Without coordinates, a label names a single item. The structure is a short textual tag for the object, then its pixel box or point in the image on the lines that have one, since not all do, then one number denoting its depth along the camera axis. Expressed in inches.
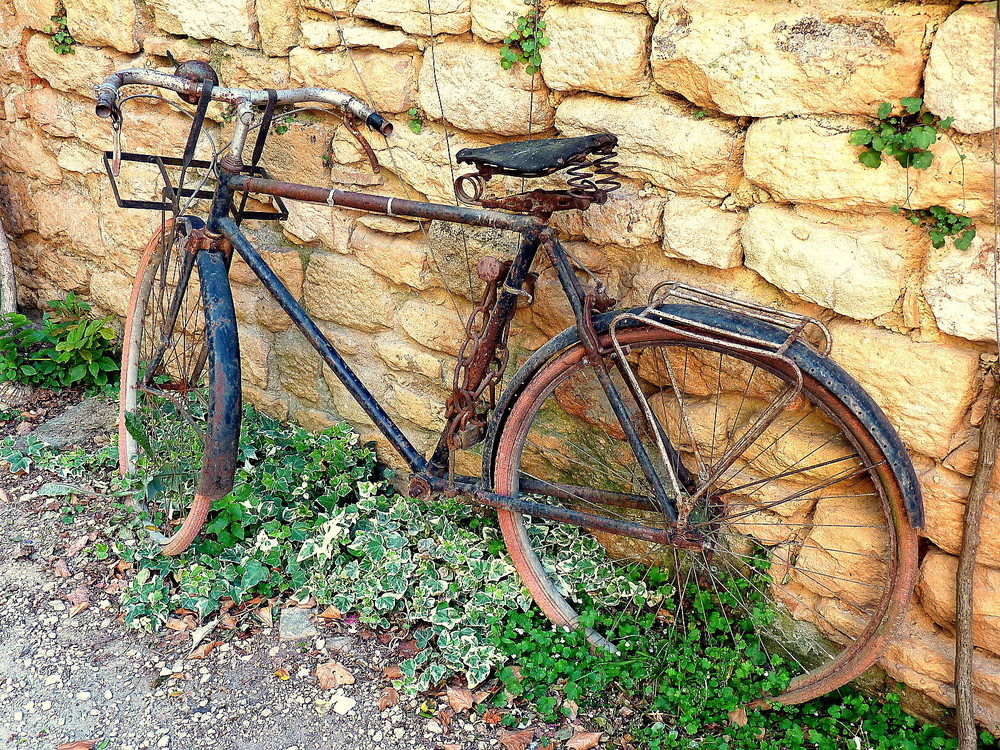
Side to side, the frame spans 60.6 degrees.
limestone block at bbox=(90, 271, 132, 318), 152.3
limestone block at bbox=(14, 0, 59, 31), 137.1
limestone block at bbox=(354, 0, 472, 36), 98.0
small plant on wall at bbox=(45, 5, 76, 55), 137.1
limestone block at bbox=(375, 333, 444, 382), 117.5
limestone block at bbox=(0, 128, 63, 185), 151.9
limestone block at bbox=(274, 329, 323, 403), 131.0
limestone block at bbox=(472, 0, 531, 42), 93.1
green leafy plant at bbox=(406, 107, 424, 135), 106.6
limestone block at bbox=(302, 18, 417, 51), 104.9
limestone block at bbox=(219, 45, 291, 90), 117.1
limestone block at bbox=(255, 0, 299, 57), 113.0
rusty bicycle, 83.3
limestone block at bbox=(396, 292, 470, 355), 112.9
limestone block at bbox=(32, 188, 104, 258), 150.6
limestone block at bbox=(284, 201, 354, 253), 119.6
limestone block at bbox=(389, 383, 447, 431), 119.4
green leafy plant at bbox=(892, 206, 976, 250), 74.2
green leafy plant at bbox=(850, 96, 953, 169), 72.7
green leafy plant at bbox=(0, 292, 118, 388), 151.6
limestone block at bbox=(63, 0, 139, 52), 128.6
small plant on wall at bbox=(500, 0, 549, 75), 92.3
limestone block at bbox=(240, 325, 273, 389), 134.3
